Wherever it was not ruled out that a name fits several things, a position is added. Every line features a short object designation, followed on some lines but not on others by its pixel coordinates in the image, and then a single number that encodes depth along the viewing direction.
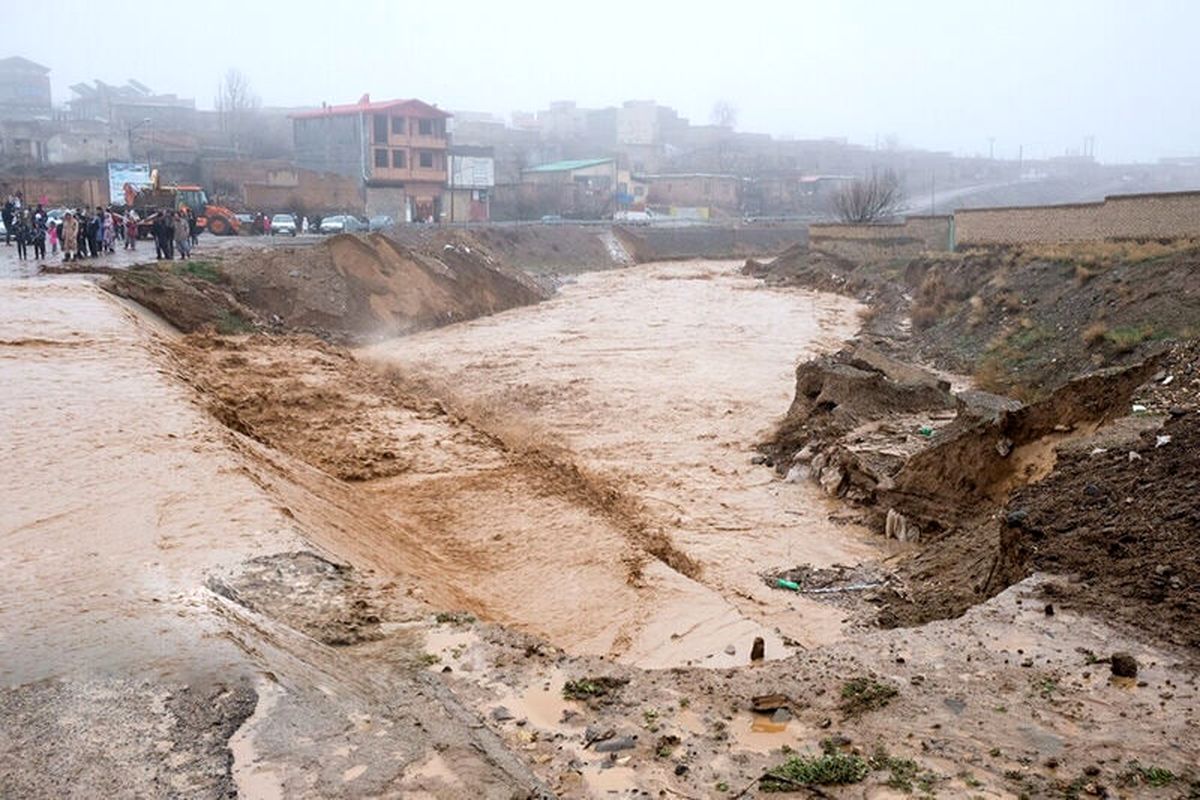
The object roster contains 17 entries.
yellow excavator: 33.94
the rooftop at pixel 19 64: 124.06
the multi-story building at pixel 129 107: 100.38
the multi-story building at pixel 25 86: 109.59
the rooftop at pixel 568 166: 77.31
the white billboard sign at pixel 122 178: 40.03
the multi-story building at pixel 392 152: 57.62
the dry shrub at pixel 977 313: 25.34
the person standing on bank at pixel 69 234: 23.70
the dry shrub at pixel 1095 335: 20.04
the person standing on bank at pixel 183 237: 26.38
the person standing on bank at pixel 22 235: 24.64
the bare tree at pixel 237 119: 88.50
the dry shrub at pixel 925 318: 28.69
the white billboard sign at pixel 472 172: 63.73
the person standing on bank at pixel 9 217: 27.62
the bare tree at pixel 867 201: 57.82
